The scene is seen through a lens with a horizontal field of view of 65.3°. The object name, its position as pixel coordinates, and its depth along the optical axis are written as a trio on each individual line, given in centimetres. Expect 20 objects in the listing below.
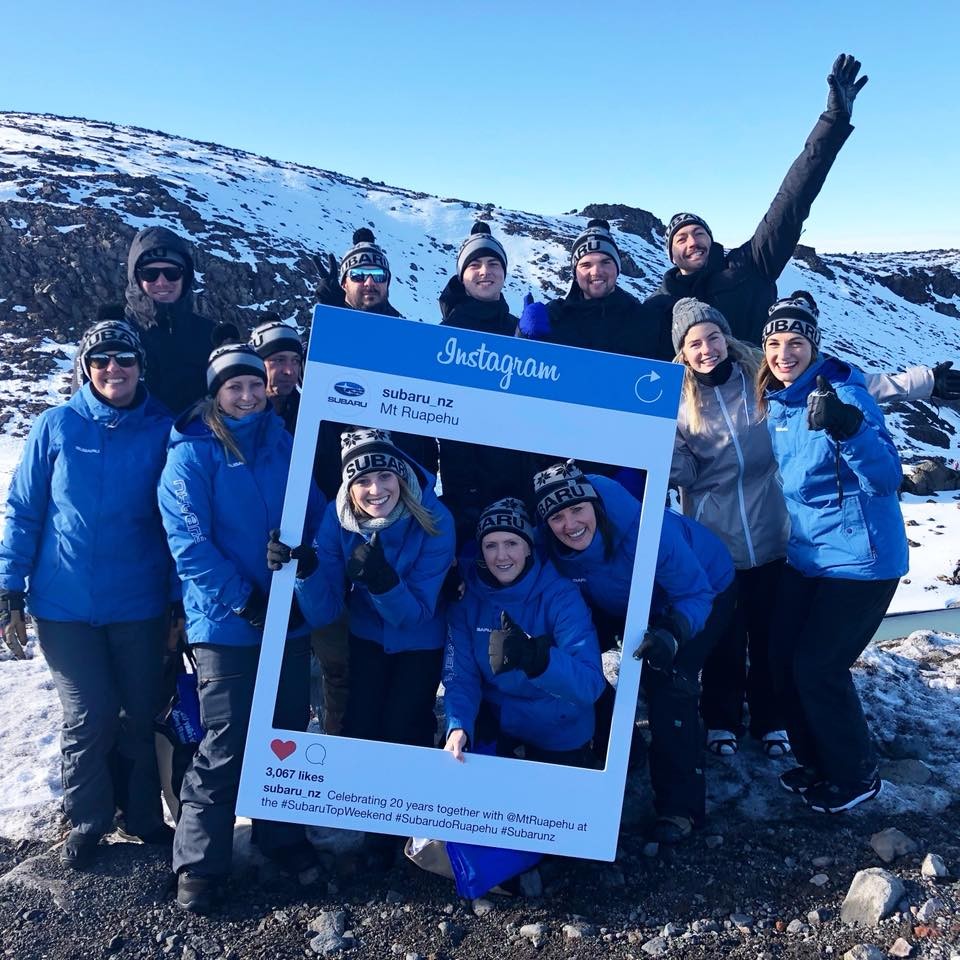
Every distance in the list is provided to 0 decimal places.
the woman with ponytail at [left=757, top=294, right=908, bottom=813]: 418
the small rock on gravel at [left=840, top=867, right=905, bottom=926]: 370
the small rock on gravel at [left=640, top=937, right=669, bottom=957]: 363
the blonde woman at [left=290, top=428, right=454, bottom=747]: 406
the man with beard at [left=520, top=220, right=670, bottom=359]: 527
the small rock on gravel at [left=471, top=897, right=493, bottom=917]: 395
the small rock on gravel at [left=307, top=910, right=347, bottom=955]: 374
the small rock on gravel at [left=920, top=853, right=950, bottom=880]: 392
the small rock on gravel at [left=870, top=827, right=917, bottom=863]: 412
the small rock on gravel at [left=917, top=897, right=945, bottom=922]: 366
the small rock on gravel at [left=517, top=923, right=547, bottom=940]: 377
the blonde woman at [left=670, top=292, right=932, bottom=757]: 475
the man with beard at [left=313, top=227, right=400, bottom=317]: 551
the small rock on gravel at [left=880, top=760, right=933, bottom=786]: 495
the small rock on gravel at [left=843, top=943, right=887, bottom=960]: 345
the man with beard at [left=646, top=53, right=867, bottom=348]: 551
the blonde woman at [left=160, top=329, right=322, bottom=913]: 406
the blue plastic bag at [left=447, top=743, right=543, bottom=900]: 400
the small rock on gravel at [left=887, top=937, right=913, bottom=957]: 347
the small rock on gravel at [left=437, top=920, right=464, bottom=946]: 380
